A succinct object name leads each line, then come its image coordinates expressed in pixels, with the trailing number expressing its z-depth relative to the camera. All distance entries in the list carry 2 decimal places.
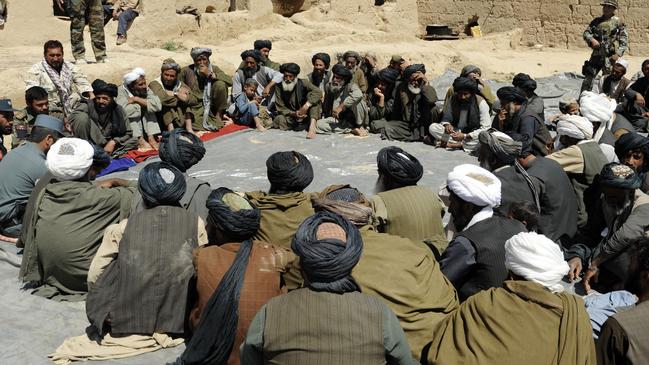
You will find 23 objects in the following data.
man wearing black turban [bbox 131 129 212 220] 4.43
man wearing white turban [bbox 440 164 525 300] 3.38
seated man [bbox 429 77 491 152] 7.52
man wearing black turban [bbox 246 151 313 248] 3.99
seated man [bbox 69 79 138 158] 6.96
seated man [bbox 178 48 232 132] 8.55
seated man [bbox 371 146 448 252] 4.00
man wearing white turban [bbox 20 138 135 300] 4.18
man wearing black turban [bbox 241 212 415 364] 2.43
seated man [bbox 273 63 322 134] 8.45
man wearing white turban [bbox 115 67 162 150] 7.61
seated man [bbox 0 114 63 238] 5.00
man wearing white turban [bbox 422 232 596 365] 2.58
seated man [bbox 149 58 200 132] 7.98
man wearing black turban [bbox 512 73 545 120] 7.46
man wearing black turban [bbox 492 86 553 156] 6.56
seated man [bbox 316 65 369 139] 8.27
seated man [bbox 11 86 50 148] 6.53
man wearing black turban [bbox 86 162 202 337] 3.59
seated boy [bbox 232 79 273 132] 8.52
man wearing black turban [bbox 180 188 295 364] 3.22
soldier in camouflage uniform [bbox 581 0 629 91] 10.22
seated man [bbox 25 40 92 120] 7.37
